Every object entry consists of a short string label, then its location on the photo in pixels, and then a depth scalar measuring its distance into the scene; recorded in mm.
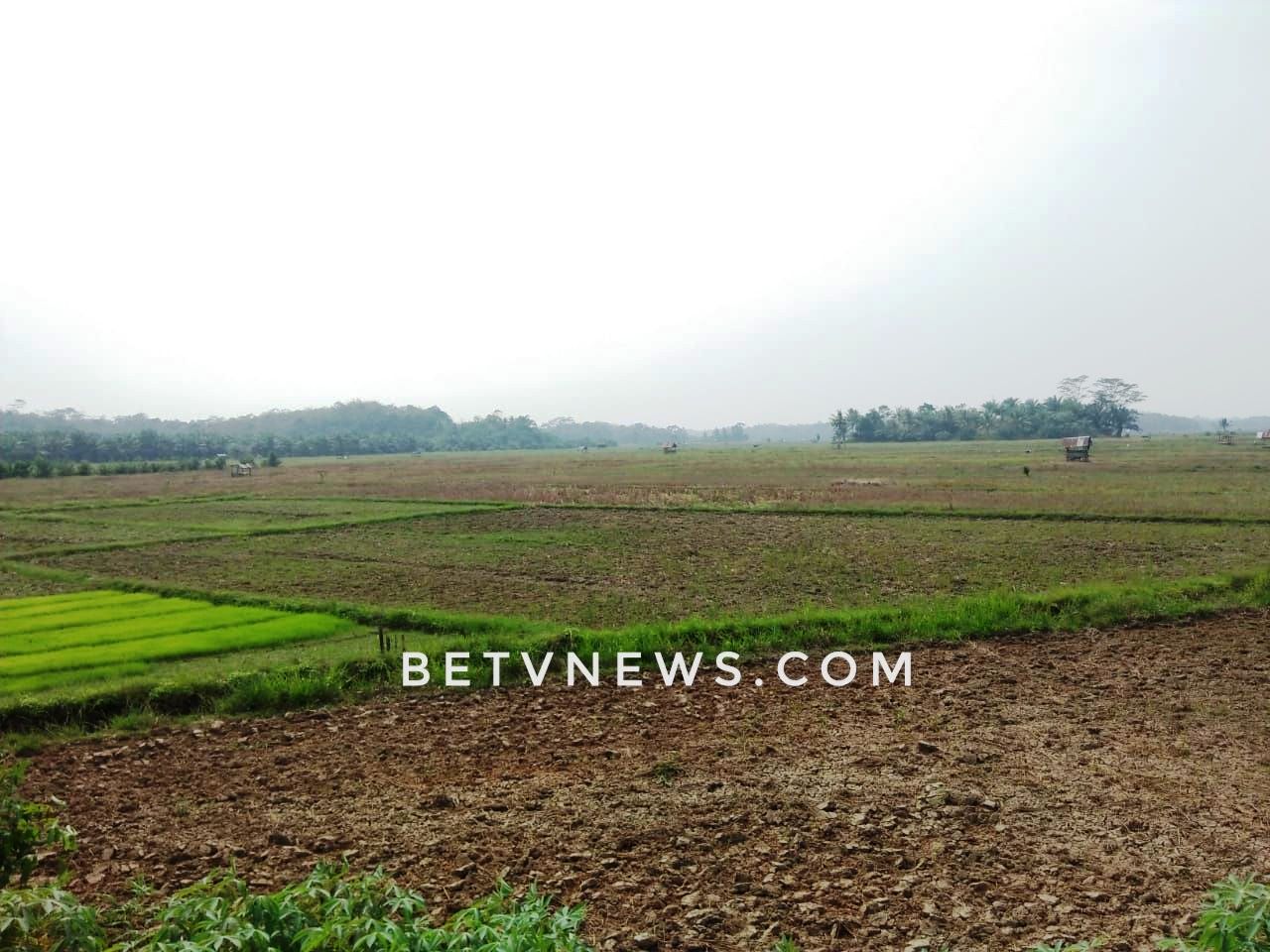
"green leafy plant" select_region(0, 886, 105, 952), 3123
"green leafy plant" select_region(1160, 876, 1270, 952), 2975
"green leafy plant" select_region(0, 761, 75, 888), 3172
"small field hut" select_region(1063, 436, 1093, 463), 50938
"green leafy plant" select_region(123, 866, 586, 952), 3195
